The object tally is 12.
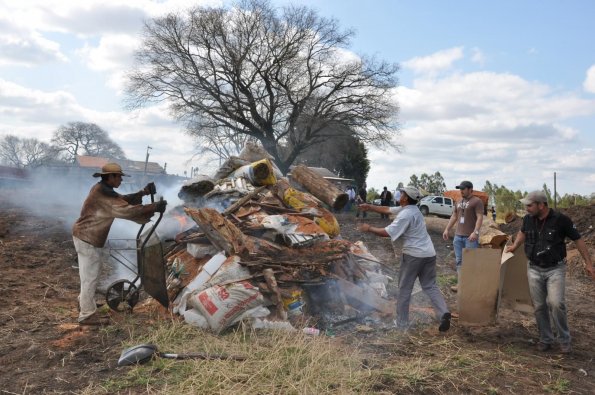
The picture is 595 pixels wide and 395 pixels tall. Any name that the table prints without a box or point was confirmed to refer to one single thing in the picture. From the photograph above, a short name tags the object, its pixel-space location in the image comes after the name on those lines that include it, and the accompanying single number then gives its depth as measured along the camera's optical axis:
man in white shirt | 5.57
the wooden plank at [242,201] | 7.45
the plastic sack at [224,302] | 5.18
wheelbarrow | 5.66
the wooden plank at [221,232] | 6.19
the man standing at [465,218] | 7.18
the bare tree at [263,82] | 26.41
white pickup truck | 27.44
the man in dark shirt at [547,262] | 4.95
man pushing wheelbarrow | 5.57
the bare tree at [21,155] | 61.60
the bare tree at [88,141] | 57.66
